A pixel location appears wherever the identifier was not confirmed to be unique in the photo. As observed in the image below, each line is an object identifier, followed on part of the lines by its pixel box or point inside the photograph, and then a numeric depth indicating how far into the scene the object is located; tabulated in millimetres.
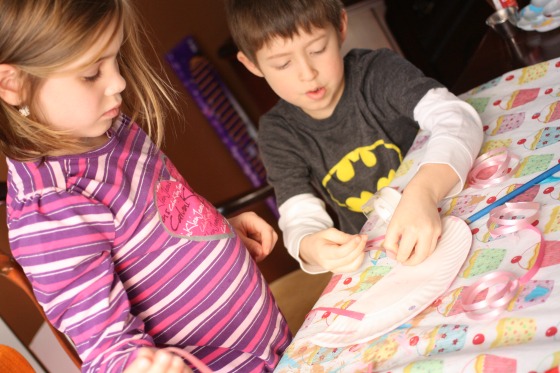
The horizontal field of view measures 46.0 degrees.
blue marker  1029
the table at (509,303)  766
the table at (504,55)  1498
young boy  1164
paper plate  944
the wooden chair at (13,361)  1211
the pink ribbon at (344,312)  998
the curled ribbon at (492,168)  1126
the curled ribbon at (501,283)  834
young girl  963
